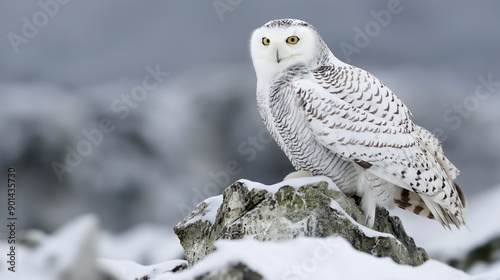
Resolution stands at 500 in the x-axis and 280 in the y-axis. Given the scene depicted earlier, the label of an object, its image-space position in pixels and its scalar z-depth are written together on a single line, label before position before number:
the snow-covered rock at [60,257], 11.43
